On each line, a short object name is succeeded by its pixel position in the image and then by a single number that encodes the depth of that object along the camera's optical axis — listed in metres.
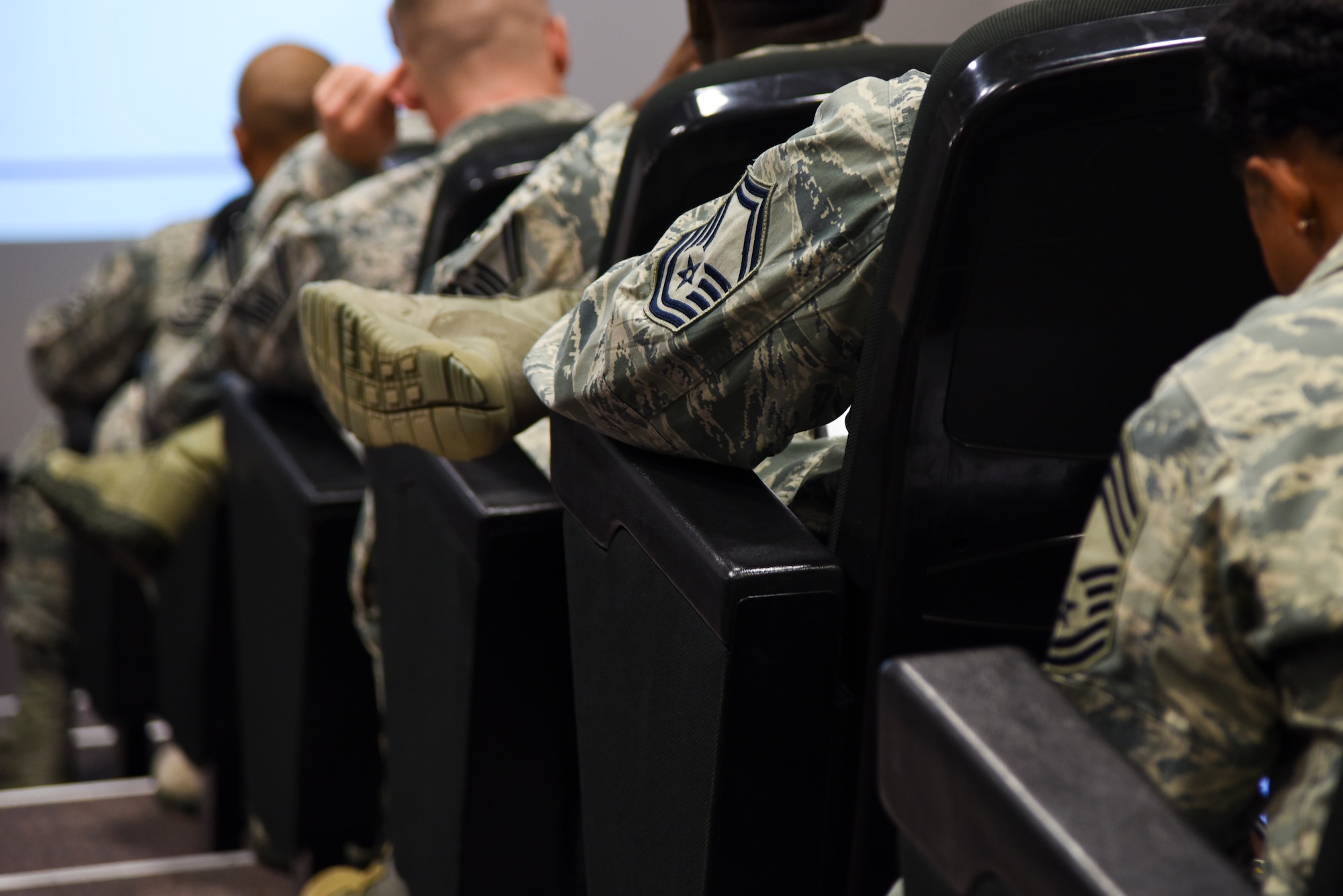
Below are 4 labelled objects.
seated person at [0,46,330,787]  4.11
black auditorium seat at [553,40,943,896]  1.93
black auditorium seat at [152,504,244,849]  3.38
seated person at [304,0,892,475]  2.15
